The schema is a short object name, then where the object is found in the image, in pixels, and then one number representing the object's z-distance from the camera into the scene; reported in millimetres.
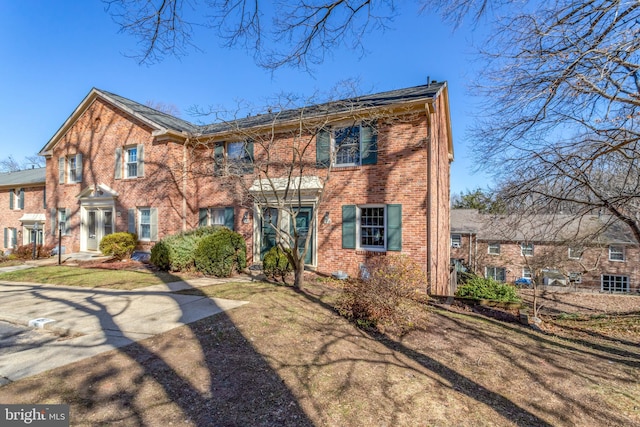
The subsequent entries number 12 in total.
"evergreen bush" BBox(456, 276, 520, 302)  11375
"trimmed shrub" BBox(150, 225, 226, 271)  10391
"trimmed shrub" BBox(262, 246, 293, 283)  9391
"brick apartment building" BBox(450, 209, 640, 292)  22391
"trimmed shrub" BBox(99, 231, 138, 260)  12797
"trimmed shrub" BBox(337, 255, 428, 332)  5625
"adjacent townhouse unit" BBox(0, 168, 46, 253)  19672
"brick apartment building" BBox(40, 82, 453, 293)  9594
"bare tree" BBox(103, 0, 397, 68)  4027
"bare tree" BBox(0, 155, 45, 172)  47281
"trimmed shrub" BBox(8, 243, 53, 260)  15398
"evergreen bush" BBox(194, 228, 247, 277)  10016
